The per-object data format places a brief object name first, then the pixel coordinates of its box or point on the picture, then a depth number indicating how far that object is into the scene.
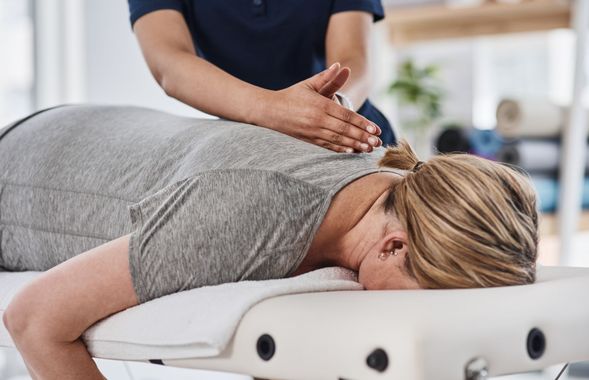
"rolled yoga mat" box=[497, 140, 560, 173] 3.05
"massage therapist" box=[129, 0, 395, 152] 1.65
